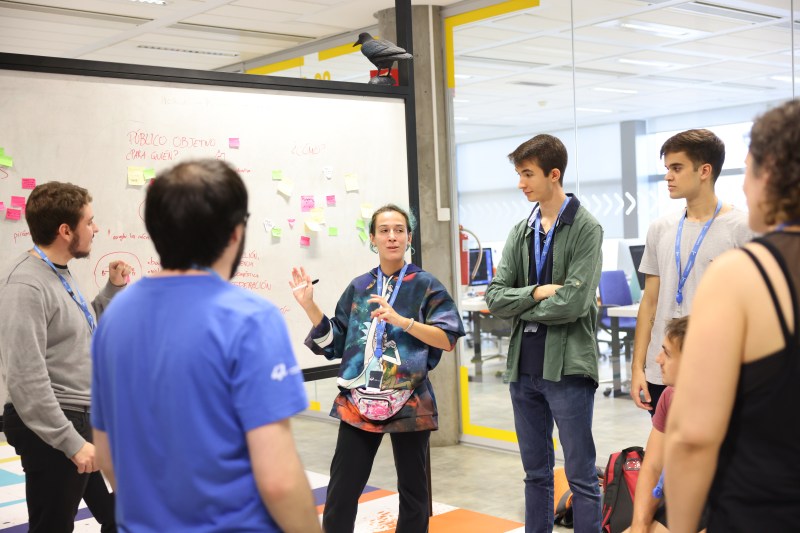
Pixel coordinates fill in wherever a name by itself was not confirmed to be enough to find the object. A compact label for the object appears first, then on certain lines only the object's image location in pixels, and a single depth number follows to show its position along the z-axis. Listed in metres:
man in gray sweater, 2.54
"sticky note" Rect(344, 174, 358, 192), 4.16
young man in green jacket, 3.18
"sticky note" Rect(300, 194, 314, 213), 4.00
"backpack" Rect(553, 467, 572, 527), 4.14
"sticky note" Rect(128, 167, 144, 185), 3.50
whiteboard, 3.27
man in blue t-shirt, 1.38
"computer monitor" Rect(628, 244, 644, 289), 5.03
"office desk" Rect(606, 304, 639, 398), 5.64
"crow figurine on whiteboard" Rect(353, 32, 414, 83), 4.14
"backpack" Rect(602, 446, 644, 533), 3.34
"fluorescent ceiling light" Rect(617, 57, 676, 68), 4.98
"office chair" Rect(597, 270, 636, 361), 5.54
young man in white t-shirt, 2.97
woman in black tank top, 1.32
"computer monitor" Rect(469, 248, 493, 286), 5.95
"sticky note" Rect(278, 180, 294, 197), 3.92
